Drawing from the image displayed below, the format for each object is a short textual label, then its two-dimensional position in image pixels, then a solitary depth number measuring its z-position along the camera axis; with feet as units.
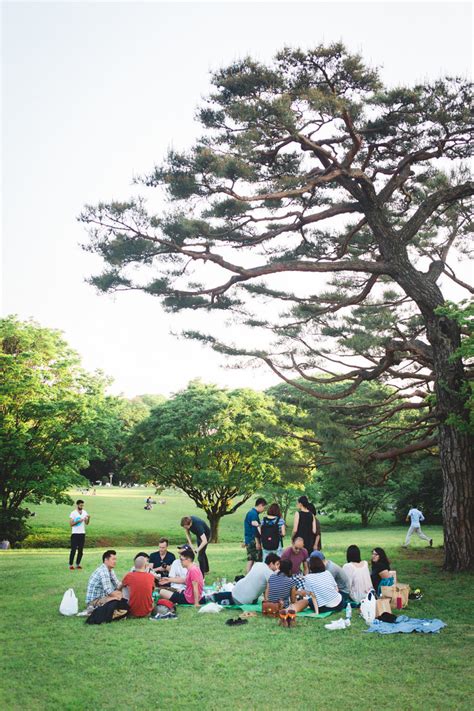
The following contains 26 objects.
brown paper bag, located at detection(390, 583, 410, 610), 30.63
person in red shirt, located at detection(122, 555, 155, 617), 28.68
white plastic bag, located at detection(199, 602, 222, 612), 29.89
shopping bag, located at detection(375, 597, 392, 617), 28.12
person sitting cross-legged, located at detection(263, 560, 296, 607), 29.30
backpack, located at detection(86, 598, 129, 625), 27.53
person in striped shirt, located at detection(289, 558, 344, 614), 29.73
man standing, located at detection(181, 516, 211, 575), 37.09
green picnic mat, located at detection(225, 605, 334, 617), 29.04
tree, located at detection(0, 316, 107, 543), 72.72
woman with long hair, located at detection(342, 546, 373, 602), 30.73
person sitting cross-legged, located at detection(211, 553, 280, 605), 30.40
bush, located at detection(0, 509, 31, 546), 75.05
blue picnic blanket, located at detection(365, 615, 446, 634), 26.12
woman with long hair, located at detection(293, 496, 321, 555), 35.06
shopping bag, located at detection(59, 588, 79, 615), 29.04
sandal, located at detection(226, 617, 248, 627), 27.27
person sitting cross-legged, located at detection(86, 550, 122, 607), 29.25
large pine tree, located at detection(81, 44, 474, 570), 37.37
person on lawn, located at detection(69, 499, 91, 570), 43.37
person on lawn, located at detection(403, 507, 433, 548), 58.90
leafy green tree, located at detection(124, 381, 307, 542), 79.77
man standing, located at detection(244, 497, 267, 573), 36.88
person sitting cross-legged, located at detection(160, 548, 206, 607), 31.12
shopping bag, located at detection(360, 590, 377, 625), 27.43
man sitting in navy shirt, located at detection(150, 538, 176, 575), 35.70
